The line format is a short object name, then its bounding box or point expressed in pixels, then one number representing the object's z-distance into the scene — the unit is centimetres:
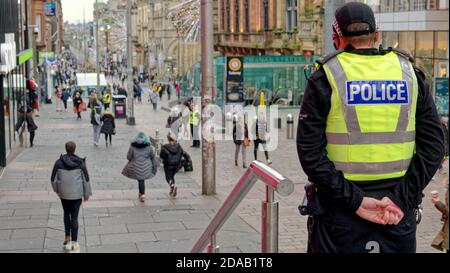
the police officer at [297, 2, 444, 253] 306
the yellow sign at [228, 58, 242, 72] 3222
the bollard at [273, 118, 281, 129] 3166
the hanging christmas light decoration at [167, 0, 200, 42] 4947
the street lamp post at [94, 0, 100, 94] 4962
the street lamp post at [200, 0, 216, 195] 1397
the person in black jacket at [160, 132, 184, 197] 1438
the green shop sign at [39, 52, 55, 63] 5462
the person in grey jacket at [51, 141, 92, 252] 951
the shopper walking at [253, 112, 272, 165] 1961
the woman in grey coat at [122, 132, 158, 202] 1359
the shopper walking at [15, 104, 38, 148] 2384
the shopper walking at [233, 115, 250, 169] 1961
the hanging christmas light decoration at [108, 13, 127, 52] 10605
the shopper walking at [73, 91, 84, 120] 3766
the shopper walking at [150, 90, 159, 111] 4741
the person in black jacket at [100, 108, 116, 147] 2481
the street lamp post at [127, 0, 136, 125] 3561
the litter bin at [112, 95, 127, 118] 3931
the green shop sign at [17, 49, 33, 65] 2425
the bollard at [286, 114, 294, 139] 2736
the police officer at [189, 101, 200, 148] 2508
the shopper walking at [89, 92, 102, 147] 2506
